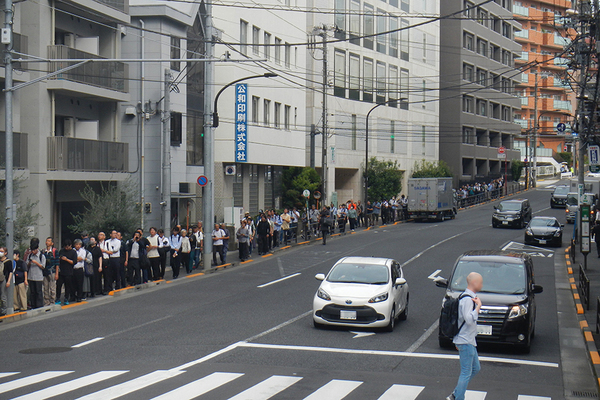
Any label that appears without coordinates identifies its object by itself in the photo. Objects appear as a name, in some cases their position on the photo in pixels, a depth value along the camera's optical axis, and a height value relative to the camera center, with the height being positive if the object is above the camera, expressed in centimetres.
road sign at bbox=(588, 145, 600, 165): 2614 +105
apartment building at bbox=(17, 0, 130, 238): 2458 +282
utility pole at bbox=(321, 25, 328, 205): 4059 +314
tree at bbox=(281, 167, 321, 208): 4519 -5
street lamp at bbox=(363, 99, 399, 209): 4662 -33
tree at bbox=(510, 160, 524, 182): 8575 +161
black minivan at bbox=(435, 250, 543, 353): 1291 -216
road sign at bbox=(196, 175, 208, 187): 2659 +8
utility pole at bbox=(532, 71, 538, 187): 8314 +37
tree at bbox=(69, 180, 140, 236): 2389 -112
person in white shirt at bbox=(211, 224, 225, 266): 2752 -231
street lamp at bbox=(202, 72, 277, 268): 2628 -78
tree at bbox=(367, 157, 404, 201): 5503 +1
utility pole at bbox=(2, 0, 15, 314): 1728 +123
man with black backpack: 871 -190
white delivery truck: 4847 -105
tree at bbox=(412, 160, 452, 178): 6353 +116
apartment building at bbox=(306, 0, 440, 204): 5197 +795
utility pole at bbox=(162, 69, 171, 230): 2833 +123
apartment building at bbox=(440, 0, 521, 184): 7406 +1028
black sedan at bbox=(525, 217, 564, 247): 3506 -256
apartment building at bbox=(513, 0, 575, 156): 9581 +1467
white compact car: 1489 -247
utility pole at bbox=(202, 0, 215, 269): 2605 +105
